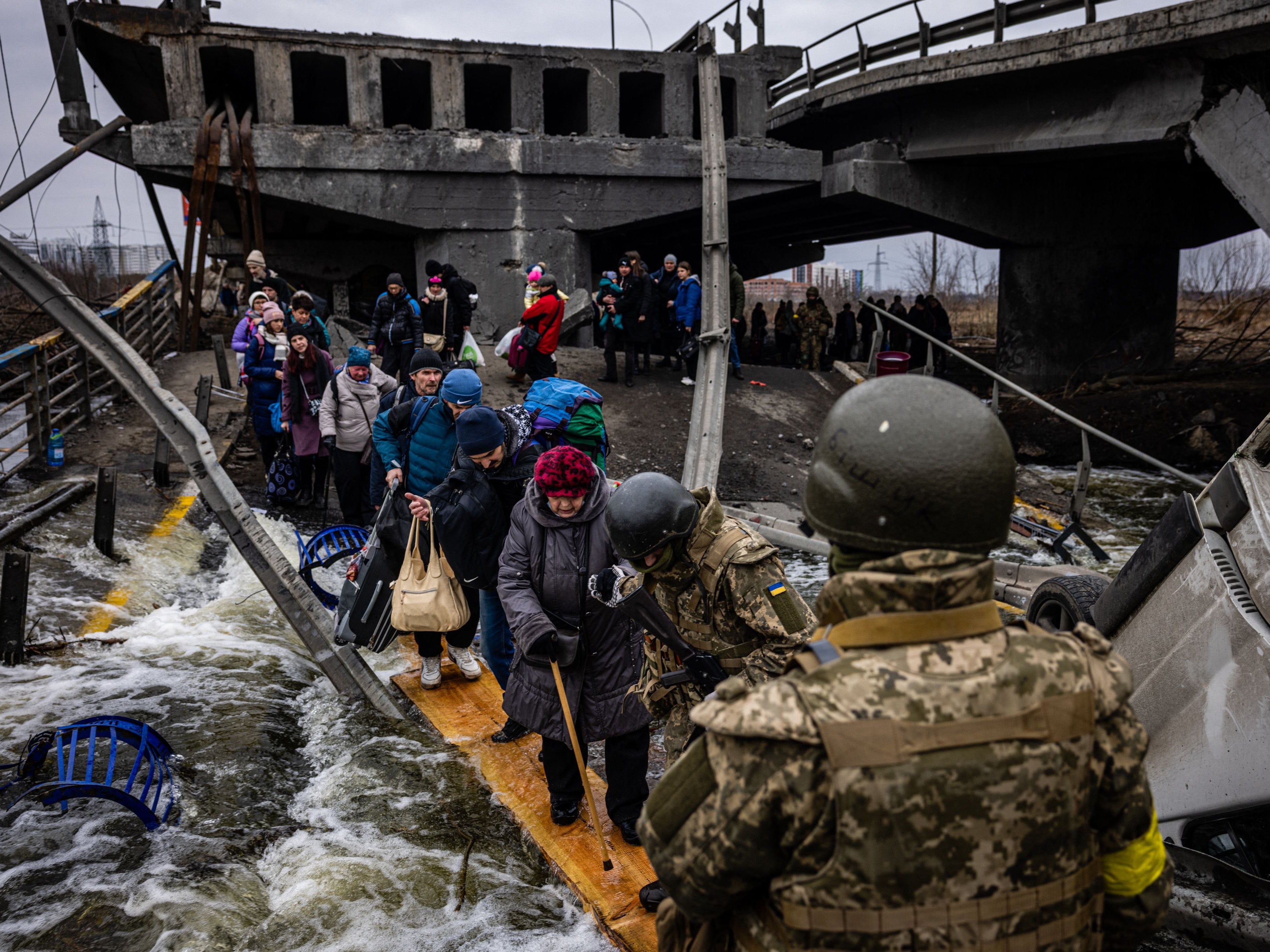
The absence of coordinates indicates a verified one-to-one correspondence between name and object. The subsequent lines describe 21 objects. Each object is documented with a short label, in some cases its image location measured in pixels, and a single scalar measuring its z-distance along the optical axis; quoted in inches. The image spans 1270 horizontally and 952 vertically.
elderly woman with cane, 146.3
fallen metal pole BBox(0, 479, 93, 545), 282.0
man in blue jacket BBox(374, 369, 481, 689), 210.5
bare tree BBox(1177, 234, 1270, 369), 723.4
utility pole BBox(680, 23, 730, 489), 371.2
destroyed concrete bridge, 590.6
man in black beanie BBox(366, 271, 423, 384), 385.4
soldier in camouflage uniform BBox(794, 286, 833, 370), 770.2
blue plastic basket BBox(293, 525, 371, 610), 274.5
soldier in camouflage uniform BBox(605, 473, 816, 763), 114.5
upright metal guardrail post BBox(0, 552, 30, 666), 223.5
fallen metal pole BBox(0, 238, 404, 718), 218.8
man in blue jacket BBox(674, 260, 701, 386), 528.1
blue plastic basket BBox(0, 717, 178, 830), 148.7
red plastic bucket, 391.2
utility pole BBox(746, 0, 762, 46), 753.0
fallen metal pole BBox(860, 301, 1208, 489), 266.5
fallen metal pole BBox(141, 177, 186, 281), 647.8
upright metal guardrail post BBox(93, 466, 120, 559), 293.1
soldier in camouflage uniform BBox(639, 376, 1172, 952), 56.0
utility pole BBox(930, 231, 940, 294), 1534.2
